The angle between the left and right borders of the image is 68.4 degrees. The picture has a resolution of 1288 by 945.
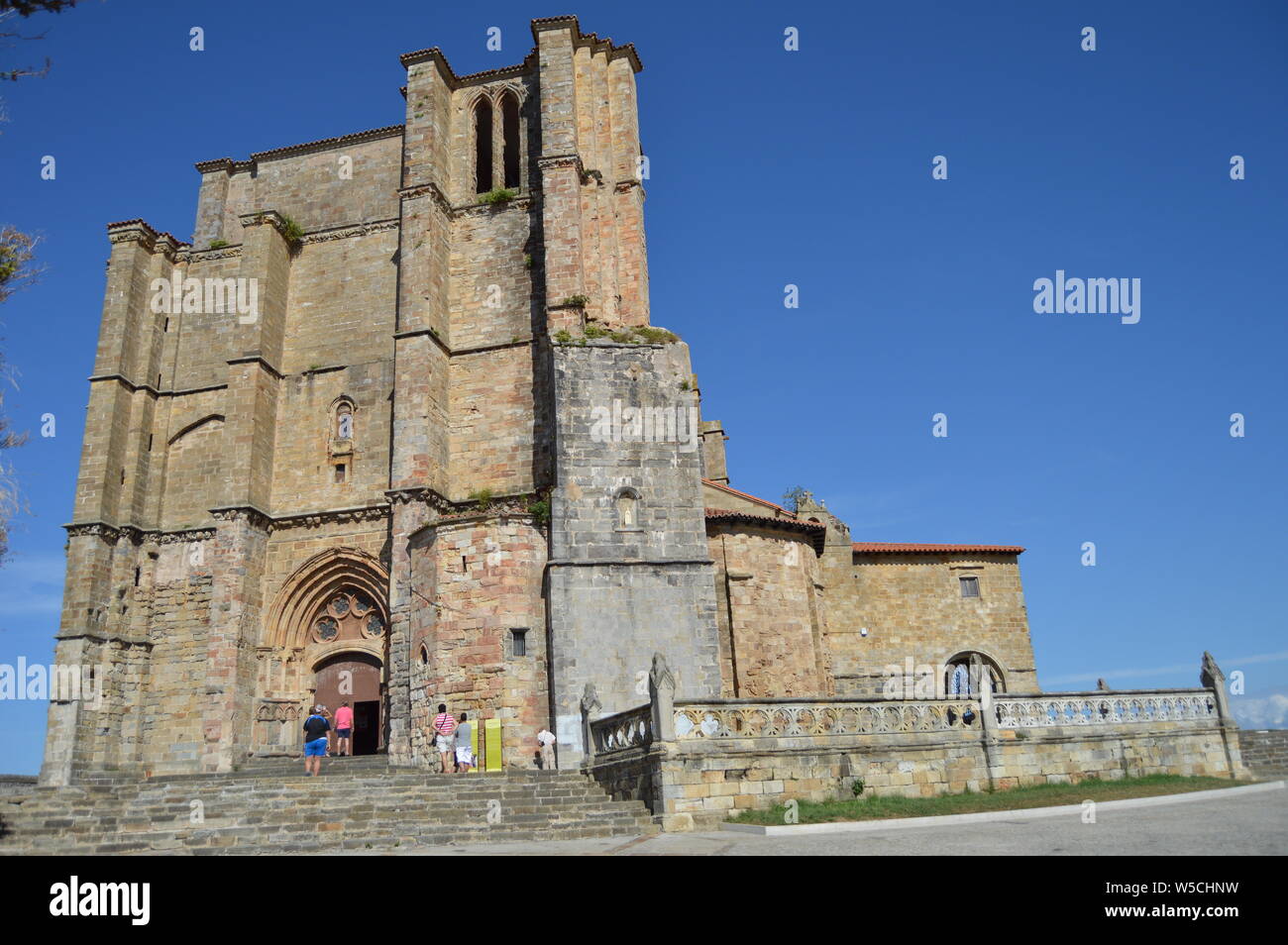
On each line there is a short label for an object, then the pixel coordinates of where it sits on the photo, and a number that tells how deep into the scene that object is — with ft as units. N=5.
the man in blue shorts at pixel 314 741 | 61.87
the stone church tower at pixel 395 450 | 68.44
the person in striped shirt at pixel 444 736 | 63.46
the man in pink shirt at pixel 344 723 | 69.46
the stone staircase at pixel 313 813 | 43.09
